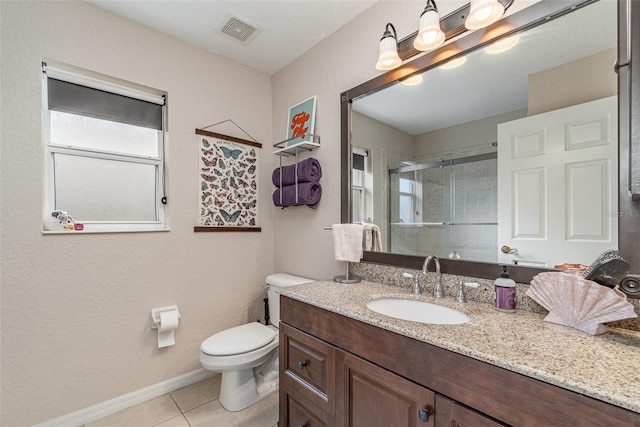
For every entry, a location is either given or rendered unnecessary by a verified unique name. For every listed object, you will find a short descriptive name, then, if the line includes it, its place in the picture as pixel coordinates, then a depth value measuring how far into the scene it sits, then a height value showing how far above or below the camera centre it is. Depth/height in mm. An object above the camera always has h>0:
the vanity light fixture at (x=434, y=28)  1146 +834
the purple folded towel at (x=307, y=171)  1960 +291
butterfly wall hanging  2137 +236
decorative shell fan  812 -286
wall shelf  2020 +485
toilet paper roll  1868 -765
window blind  1678 +702
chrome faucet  1307 -331
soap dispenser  1068 -324
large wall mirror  988 +273
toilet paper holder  1879 -685
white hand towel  1653 -182
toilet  1663 -893
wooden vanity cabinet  652 -541
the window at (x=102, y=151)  1675 +405
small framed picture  2068 +693
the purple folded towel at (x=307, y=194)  1968 +127
